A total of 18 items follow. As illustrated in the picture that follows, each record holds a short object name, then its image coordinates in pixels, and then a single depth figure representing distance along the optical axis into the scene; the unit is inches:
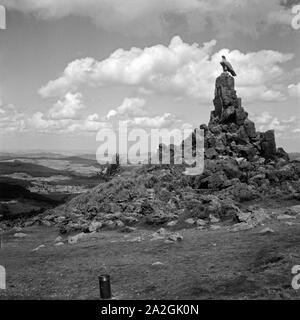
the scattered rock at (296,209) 1257.6
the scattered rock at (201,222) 1249.4
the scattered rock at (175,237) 1049.5
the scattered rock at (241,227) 1093.6
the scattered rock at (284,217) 1169.5
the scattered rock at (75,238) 1186.0
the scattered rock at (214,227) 1176.2
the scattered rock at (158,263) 835.9
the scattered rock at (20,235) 1387.8
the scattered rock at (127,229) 1284.4
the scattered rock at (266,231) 997.8
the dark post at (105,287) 643.5
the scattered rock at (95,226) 1339.0
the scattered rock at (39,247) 1132.6
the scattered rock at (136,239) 1107.3
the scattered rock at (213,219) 1263.5
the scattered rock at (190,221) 1273.3
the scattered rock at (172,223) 1289.4
